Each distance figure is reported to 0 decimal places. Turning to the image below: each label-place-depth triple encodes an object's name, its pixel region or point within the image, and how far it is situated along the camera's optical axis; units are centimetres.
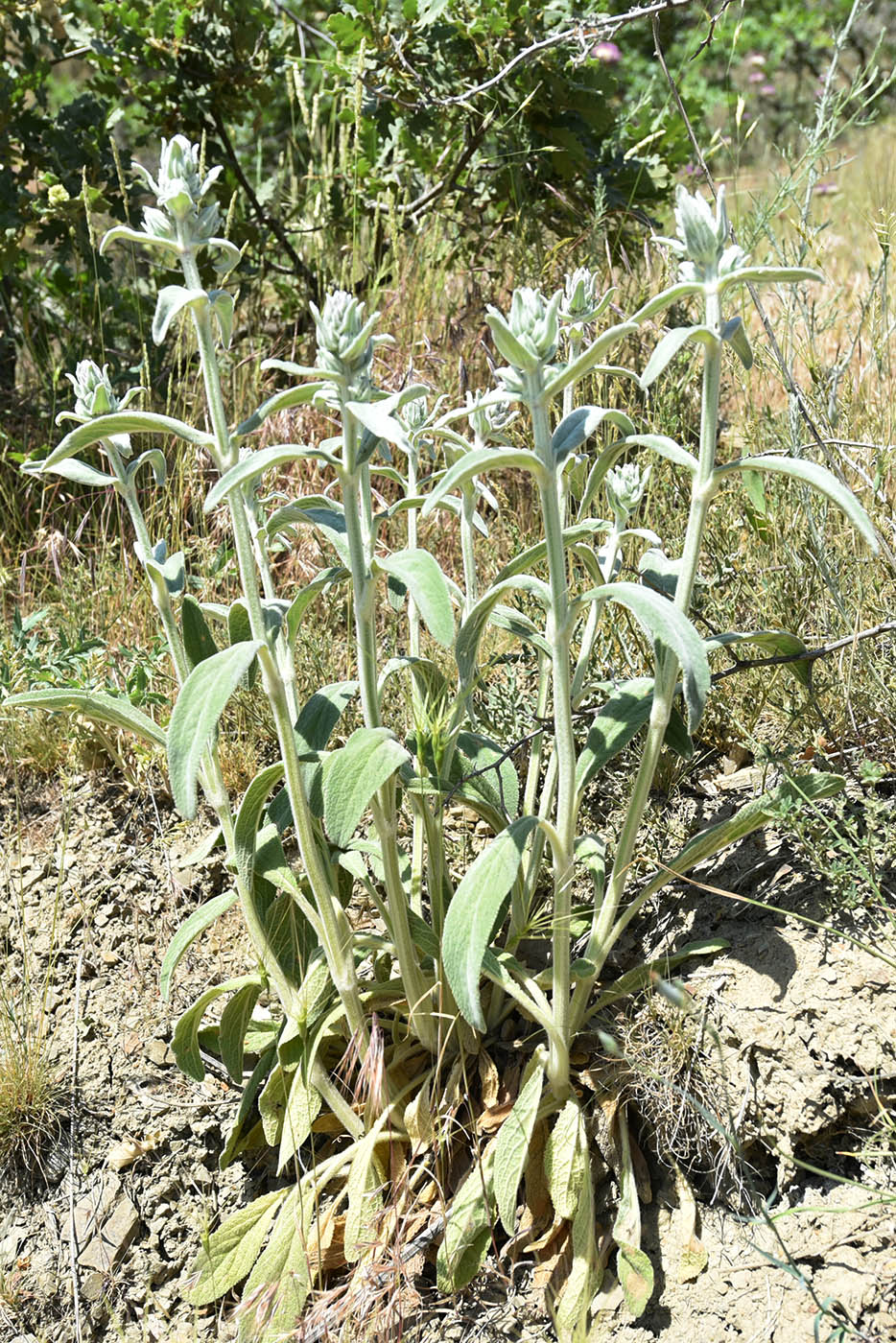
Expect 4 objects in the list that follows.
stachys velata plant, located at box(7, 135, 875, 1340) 147
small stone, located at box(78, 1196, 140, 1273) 206
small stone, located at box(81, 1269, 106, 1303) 203
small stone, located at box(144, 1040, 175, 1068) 227
